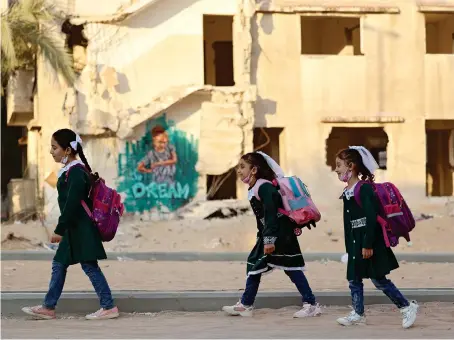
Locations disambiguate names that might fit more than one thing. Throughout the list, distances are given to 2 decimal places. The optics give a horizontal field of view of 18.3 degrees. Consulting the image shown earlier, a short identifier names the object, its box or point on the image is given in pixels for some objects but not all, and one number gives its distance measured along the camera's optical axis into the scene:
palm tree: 32.57
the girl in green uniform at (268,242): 12.03
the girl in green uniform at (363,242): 11.21
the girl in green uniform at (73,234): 11.76
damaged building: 35.35
